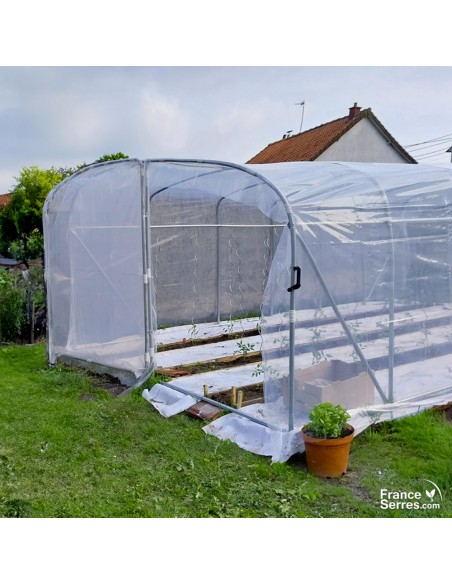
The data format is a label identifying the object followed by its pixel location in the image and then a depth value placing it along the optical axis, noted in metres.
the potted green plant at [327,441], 3.78
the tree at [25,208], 11.48
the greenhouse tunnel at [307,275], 4.33
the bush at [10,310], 7.88
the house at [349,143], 13.36
